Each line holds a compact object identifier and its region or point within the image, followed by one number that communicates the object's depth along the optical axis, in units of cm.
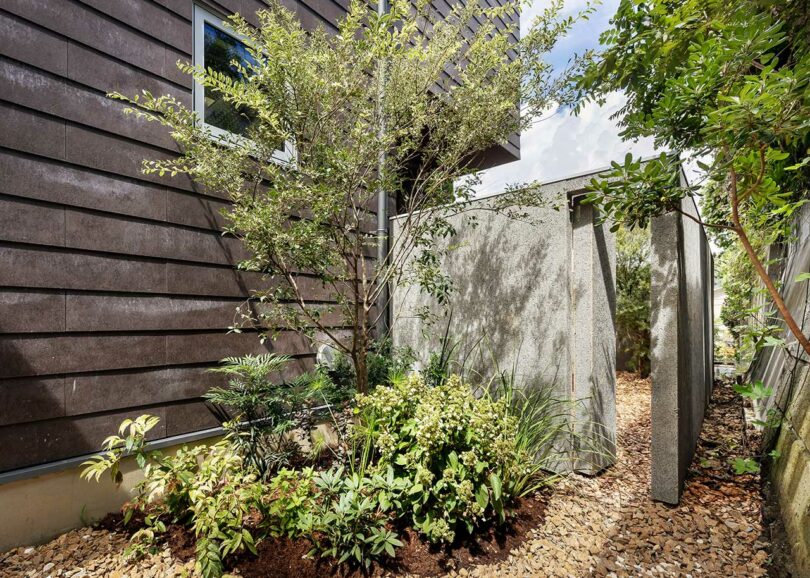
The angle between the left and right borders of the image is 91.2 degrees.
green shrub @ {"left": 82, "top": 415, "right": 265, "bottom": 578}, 184
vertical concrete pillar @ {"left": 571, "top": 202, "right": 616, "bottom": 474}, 294
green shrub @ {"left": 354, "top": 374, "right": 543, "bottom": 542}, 211
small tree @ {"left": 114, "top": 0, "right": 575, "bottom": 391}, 238
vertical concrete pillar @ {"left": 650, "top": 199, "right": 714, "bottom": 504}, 249
